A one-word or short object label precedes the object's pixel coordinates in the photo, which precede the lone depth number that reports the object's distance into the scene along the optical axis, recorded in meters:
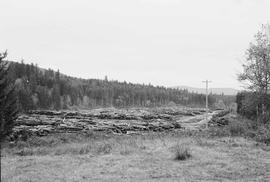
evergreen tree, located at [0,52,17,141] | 14.62
